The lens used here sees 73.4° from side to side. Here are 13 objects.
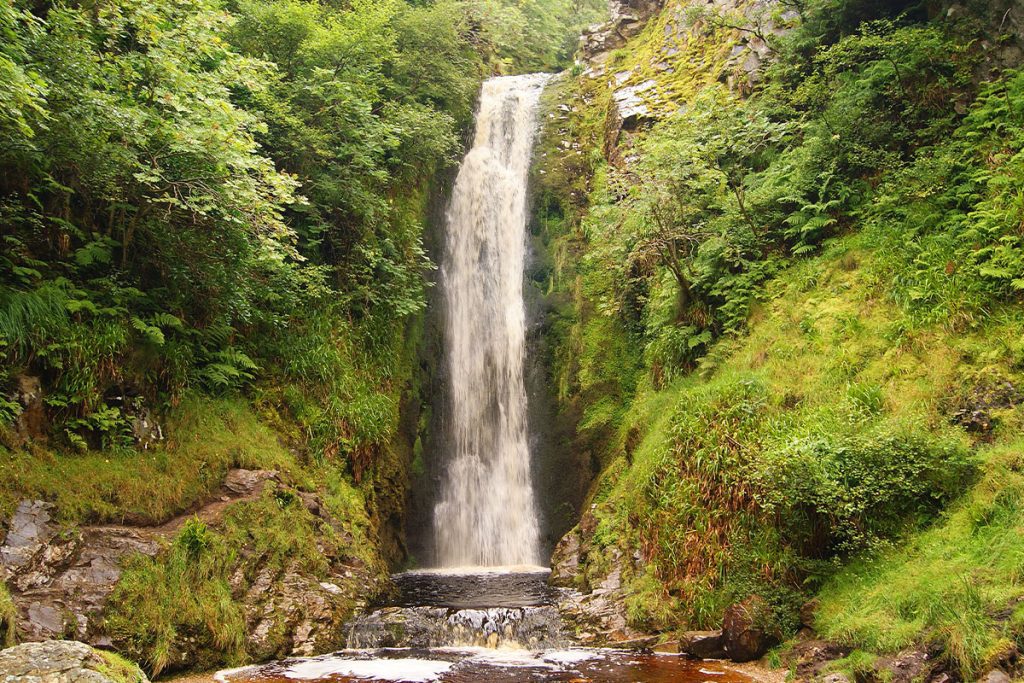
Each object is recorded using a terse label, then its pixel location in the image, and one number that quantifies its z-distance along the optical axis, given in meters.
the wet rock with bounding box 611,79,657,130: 19.14
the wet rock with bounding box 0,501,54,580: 7.09
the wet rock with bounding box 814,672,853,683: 6.05
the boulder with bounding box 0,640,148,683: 4.76
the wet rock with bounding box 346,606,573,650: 9.23
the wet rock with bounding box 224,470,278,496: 10.14
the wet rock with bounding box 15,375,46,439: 8.12
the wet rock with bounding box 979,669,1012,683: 4.94
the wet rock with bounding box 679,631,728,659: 7.77
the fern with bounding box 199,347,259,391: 11.17
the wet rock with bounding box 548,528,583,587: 11.87
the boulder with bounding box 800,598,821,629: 7.41
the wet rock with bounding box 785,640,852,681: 6.56
